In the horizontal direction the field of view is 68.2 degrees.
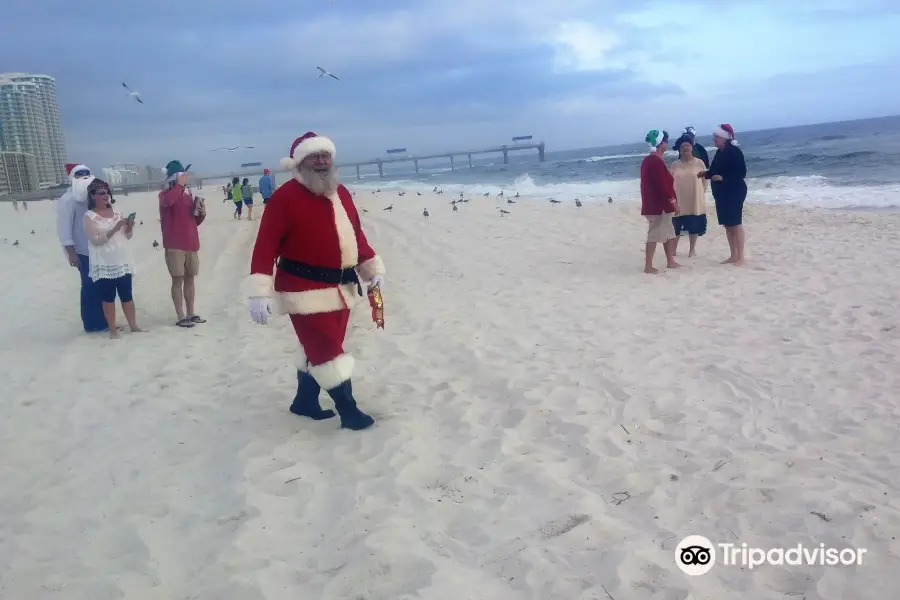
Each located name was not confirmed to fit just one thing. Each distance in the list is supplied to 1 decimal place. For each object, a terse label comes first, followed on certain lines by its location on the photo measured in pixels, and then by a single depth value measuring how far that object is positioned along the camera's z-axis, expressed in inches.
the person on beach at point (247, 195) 701.9
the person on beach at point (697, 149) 339.3
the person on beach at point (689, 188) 329.1
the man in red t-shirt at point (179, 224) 258.1
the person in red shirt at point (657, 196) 302.2
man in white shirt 246.8
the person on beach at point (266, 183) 747.1
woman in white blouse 236.8
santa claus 146.4
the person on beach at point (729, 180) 311.1
